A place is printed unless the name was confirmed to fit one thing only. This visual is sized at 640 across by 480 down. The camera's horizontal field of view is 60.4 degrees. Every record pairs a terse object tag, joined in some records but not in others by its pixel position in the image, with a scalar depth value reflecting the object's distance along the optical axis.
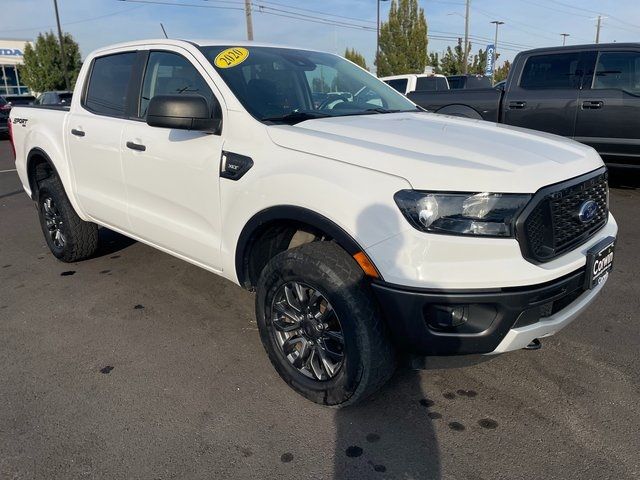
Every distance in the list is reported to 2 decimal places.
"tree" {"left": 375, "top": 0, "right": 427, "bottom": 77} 41.25
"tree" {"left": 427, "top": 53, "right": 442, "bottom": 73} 44.50
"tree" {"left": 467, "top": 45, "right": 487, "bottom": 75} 46.38
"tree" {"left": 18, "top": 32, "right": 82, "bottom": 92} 38.91
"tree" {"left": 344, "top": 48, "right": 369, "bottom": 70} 47.62
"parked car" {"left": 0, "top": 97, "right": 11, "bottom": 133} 17.12
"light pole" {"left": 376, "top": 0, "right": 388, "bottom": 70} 39.84
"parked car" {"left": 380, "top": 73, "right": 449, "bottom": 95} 13.62
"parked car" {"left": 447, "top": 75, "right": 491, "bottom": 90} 15.42
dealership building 46.56
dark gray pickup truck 6.82
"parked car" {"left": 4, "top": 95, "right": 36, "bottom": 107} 18.66
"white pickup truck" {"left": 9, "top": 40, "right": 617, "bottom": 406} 2.26
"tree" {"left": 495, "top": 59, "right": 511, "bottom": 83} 53.83
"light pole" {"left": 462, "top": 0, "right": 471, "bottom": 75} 39.65
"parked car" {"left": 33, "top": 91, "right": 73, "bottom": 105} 17.18
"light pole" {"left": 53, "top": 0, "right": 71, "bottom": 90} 35.03
